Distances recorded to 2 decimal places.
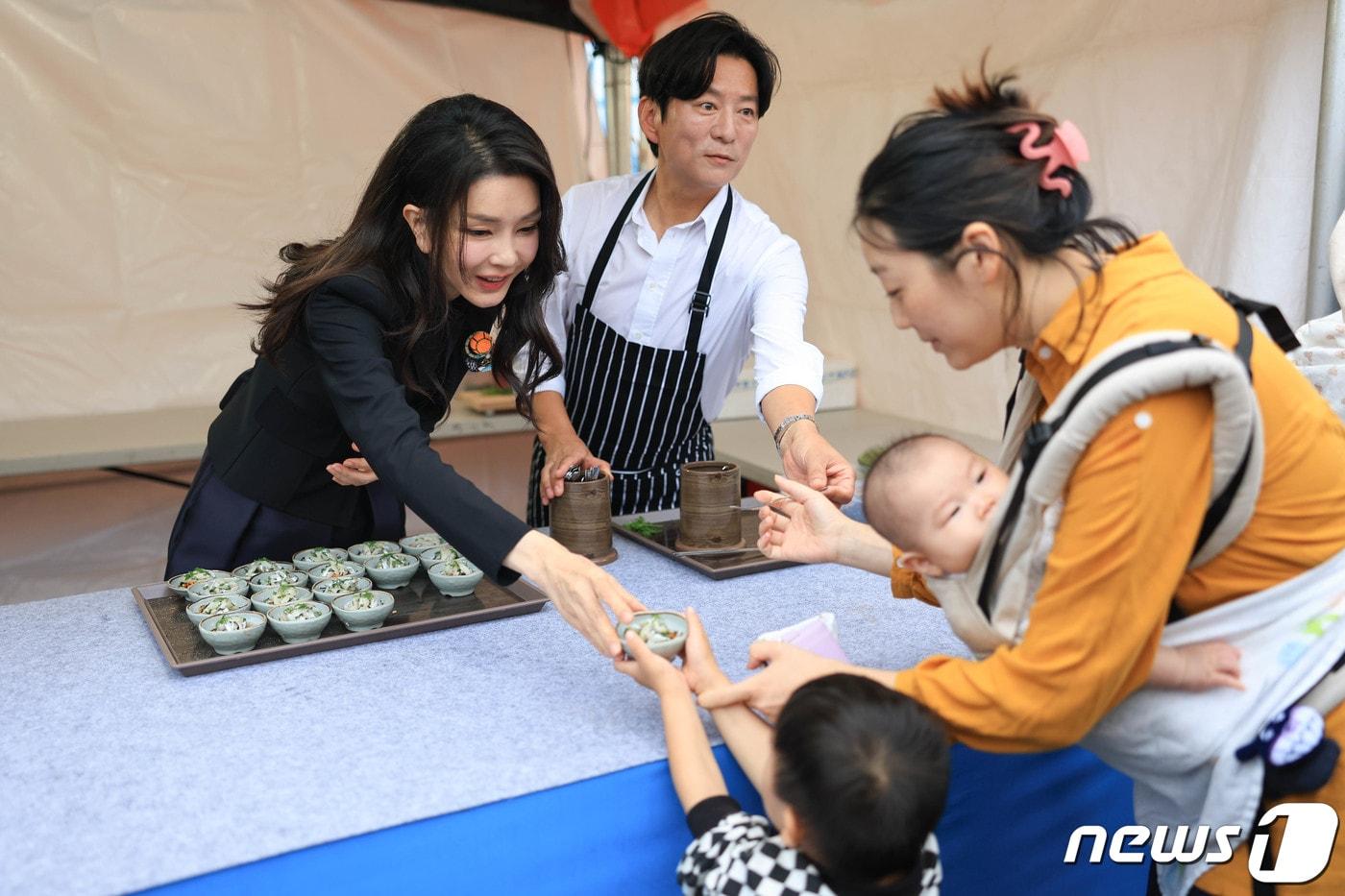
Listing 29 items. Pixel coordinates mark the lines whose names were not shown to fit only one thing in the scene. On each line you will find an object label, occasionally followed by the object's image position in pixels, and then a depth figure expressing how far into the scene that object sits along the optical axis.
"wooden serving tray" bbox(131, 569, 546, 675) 1.53
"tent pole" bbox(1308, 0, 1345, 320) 2.03
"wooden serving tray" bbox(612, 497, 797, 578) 1.91
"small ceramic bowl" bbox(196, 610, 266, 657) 1.52
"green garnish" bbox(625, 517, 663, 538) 2.14
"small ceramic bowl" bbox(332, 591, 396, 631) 1.61
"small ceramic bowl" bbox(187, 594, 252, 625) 1.60
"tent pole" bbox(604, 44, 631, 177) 4.15
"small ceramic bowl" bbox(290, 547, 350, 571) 1.84
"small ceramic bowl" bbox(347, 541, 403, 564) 1.87
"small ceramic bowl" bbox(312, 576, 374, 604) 1.67
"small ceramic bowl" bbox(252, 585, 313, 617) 1.63
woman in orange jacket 1.03
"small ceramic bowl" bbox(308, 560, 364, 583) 1.75
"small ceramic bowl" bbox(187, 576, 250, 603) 1.70
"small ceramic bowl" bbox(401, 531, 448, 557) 1.90
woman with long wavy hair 1.55
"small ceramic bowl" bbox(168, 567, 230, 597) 1.74
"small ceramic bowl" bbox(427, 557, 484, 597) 1.75
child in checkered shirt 1.05
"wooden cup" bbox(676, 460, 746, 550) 2.00
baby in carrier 1.24
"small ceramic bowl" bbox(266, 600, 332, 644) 1.57
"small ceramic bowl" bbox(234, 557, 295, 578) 1.81
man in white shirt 2.22
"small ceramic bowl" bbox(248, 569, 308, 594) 1.72
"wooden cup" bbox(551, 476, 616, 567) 1.96
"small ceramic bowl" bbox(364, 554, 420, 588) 1.79
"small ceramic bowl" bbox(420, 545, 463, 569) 1.84
